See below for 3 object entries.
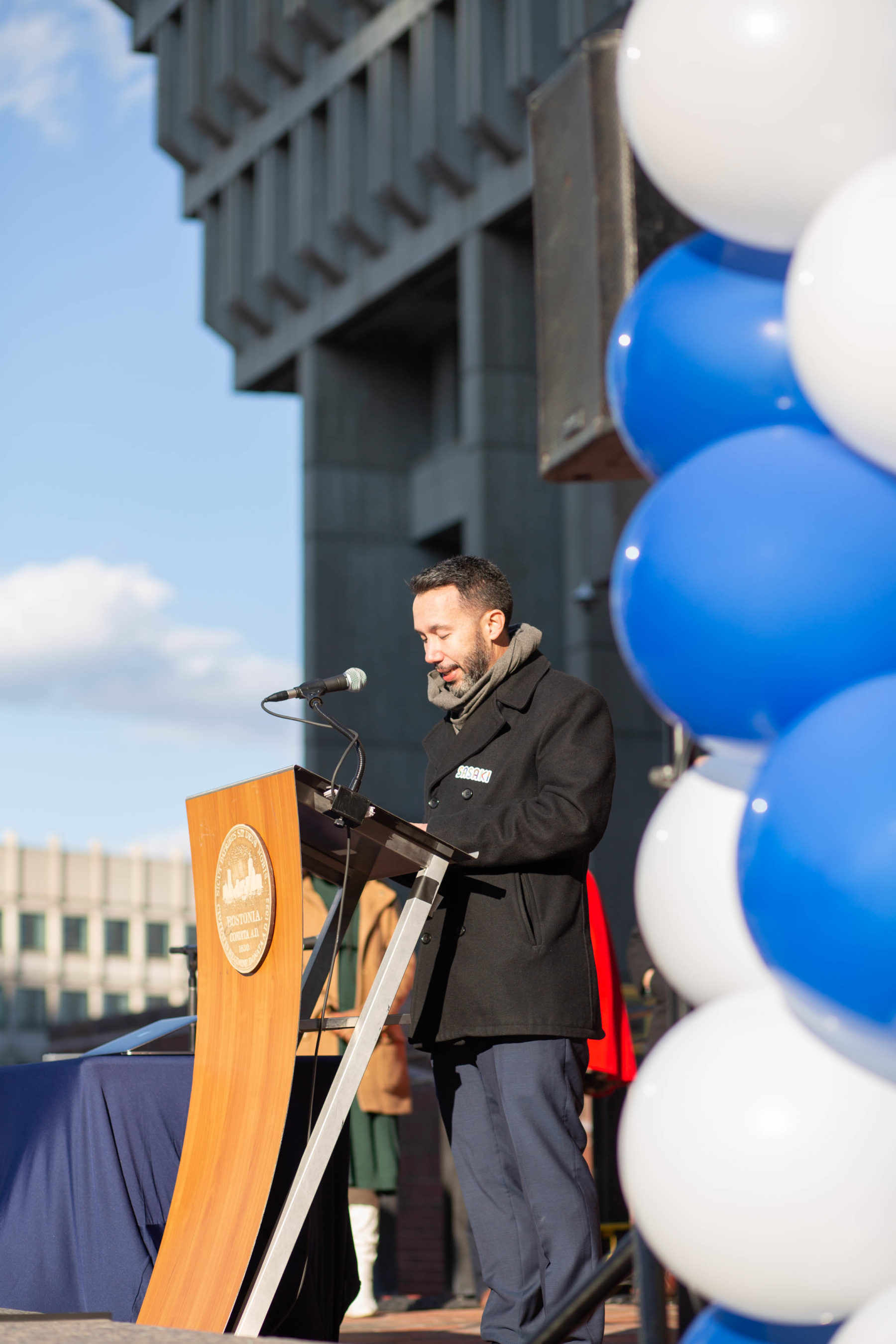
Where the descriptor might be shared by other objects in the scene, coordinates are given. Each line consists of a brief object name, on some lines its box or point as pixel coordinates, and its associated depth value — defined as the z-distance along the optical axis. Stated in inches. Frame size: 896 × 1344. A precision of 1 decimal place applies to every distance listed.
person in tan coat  258.1
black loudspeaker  160.2
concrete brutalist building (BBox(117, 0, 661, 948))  760.3
